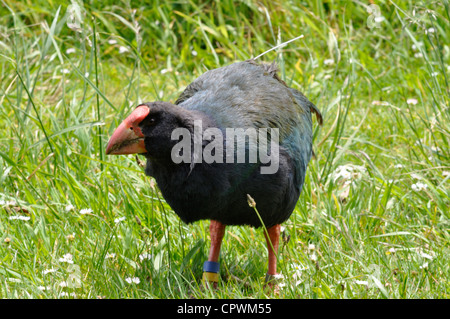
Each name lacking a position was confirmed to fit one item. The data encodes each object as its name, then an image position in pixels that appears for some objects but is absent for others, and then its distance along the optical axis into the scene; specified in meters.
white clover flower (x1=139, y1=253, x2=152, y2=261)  5.06
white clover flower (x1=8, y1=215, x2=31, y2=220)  5.43
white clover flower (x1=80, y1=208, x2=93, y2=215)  5.47
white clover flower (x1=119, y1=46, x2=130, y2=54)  9.41
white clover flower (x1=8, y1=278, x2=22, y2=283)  4.67
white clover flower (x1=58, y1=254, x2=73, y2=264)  4.77
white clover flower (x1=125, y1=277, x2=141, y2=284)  4.64
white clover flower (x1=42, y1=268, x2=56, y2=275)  4.68
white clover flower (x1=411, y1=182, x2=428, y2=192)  6.00
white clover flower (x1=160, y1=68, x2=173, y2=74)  8.72
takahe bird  4.36
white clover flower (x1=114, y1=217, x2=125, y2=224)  5.29
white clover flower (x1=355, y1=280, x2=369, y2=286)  4.37
